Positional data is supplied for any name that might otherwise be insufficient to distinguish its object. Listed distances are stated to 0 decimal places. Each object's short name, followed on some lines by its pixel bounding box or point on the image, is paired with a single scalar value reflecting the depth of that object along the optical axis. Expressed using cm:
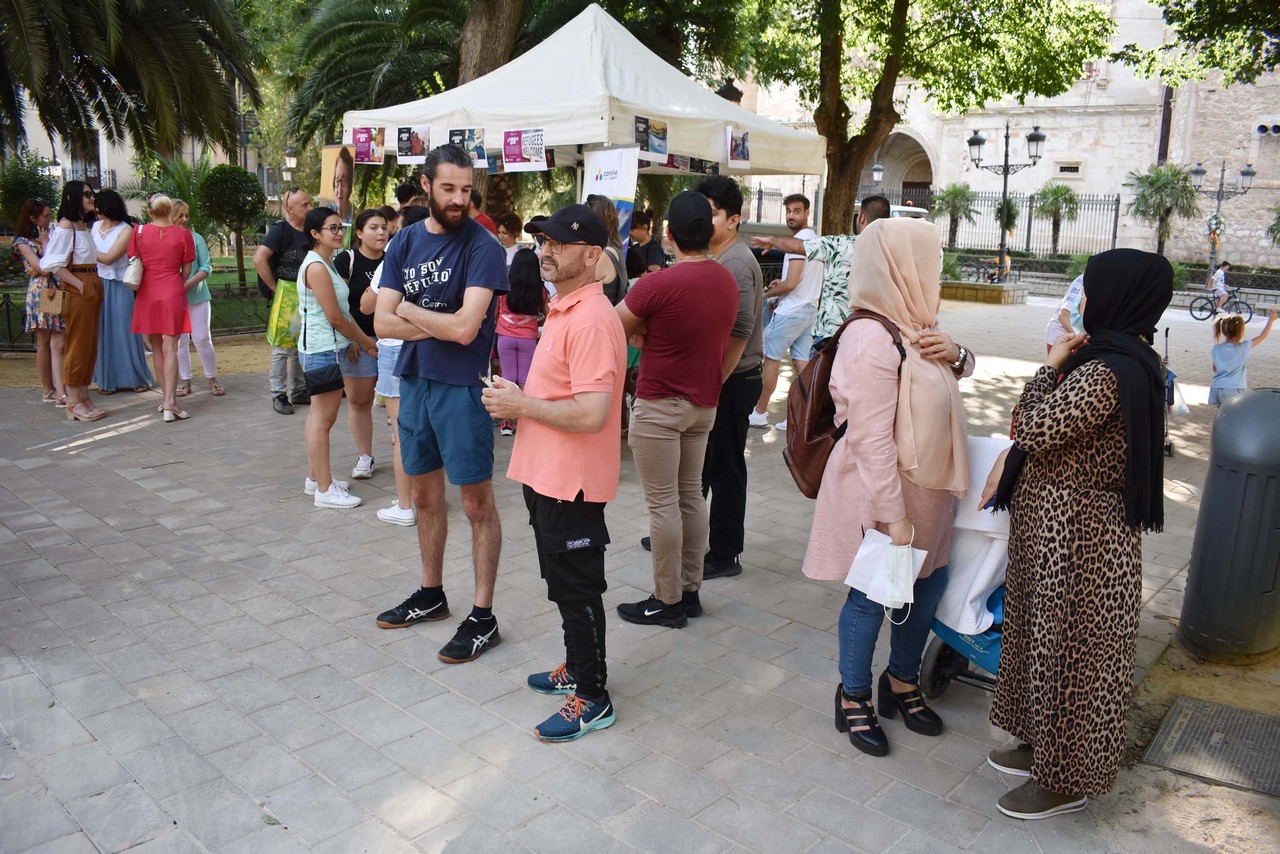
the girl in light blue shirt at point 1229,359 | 876
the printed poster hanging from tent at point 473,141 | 766
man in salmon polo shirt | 321
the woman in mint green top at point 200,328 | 923
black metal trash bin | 416
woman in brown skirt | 830
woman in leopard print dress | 290
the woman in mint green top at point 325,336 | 575
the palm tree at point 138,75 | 1296
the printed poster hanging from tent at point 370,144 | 829
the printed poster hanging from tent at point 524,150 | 732
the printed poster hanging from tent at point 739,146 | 792
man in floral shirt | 632
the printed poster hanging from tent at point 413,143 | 790
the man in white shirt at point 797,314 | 805
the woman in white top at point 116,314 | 855
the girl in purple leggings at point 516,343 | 695
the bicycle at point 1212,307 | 2156
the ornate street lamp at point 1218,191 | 3281
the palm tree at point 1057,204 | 3834
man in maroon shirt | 416
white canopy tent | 717
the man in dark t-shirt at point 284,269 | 662
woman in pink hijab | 319
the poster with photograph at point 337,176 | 875
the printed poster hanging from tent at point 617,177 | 675
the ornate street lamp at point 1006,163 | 2256
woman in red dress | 830
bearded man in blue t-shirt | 390
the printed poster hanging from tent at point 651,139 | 723
